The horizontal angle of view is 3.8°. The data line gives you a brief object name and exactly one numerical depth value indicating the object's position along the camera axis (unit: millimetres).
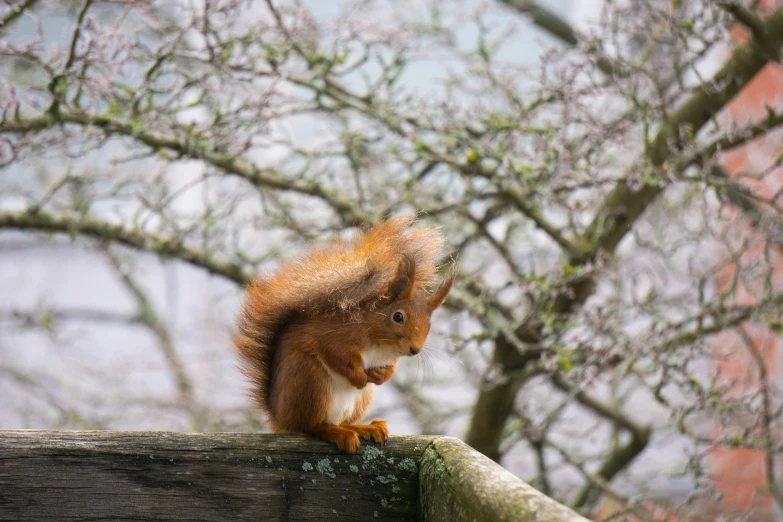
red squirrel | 9247
